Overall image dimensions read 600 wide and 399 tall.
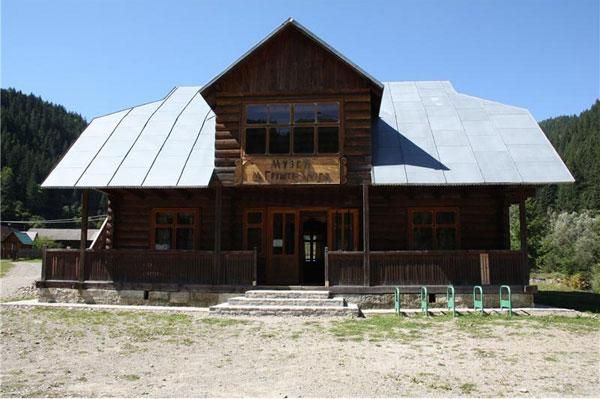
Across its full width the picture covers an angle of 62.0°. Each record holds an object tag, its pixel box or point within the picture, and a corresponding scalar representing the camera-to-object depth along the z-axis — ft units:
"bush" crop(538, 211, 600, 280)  145.48
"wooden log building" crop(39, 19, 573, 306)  48.83
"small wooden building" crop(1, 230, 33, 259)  261.65
